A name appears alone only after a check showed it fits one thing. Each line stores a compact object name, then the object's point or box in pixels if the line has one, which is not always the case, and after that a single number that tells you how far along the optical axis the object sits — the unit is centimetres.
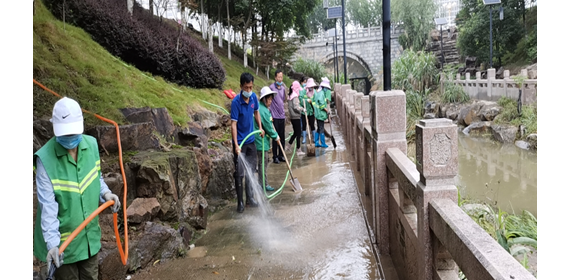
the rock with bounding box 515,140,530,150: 1653
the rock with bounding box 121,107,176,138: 713
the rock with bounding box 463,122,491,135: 1996
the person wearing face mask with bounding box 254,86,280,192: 712
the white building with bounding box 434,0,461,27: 6581
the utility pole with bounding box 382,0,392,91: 556
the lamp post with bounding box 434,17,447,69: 3033
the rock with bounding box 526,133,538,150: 1609
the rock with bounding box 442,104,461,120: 2417
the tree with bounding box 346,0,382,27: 6744
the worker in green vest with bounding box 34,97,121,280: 302
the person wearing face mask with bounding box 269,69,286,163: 934
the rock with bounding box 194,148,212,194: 687
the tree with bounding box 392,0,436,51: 4275
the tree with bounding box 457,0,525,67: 3123
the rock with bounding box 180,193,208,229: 576
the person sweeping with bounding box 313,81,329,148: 1096
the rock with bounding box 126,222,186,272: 462
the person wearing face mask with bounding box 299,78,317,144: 1117
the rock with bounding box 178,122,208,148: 766
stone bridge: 4656
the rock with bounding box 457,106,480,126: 2184
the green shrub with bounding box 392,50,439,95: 2773
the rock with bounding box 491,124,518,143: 1794
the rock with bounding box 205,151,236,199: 723
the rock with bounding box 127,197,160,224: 493
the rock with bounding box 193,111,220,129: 972
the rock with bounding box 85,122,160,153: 587
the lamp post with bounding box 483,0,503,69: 1747
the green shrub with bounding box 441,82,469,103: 2555
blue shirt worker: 625
